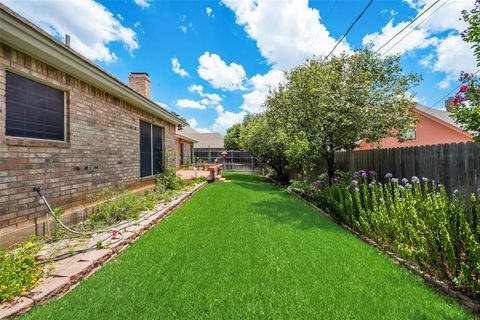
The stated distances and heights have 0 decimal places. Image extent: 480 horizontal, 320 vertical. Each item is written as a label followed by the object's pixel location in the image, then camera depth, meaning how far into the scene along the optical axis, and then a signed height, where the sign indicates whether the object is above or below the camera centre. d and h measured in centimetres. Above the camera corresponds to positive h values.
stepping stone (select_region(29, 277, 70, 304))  235 -134
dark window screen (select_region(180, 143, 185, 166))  2080 +33
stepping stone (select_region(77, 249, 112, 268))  313 -130
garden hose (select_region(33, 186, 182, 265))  320 -128
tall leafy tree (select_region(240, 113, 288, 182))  1252 +91
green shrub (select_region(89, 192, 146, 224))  499 -110
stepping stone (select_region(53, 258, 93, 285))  273 -131
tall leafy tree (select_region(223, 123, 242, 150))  2791 +280
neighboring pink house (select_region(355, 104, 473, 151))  1459 +178
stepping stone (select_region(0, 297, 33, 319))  209 -134
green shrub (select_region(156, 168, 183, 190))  920 -78
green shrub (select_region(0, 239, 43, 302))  234 -122
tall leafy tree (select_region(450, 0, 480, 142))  261 +77
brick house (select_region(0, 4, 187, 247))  340 +66
